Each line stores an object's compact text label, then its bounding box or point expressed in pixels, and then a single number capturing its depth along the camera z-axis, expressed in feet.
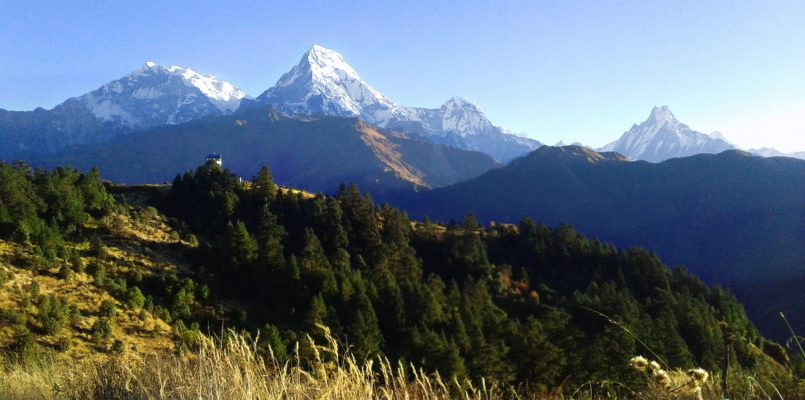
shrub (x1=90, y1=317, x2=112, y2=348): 82.03
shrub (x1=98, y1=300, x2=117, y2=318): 94.53
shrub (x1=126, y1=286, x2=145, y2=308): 104.63
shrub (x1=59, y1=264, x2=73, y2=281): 103.62
